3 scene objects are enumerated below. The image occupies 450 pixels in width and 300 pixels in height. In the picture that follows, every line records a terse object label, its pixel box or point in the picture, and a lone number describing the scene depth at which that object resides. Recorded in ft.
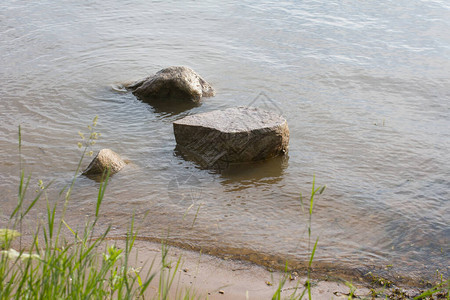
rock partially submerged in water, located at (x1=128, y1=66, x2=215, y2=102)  28.04
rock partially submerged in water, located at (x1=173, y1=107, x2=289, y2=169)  21.61
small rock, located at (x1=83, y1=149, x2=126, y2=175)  20.29
